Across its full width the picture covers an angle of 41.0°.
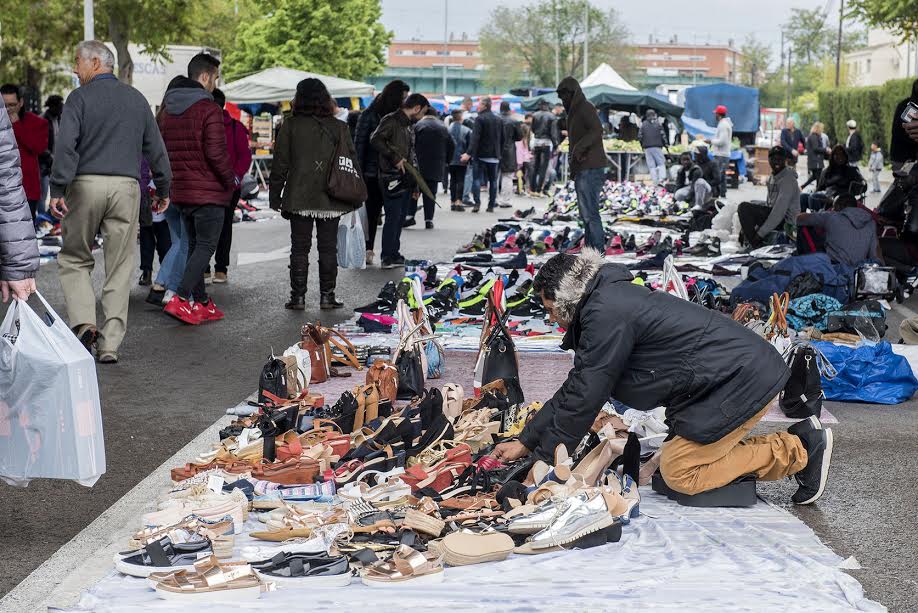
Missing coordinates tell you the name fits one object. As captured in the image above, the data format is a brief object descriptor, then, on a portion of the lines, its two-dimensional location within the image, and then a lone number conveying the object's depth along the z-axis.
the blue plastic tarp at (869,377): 7.77
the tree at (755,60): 125.19
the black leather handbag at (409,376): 7.39
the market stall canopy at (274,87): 27.03
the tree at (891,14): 15.91
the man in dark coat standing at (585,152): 14.20
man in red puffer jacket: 10.23
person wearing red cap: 27.23
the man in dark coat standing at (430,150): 19.42
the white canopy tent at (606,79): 37.01
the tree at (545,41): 99.19
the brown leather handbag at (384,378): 7.03
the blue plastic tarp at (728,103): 40.38
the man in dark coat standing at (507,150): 24.23
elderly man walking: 8.37
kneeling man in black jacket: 5.05
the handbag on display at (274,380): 7.03
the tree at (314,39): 56.47
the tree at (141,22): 27.34
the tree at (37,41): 28.64
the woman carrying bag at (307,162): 10.75
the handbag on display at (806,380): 6.99
